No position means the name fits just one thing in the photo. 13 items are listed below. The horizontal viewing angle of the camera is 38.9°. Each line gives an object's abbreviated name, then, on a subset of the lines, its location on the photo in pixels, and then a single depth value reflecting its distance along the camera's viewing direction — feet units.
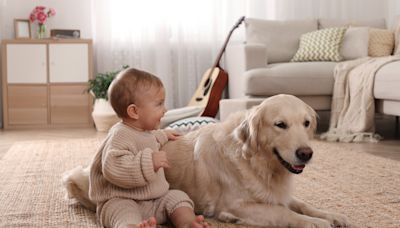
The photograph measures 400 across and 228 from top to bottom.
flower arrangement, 17.97
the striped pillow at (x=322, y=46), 15.76
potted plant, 16.53
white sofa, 12.90
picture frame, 18.02
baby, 5.24
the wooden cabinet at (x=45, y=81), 17.78
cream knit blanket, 13.33
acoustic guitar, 16.03
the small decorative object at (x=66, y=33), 18.21
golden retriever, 5.34
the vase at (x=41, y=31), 17.97
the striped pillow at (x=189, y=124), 12.17
